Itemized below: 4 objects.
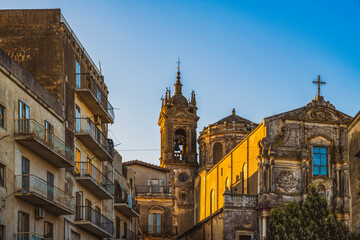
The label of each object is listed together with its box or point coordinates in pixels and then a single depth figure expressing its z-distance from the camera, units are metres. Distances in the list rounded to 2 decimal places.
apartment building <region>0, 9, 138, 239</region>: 25.58
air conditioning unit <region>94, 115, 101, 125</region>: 37.34
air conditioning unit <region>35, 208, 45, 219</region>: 26.88
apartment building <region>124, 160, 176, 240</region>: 65.50
